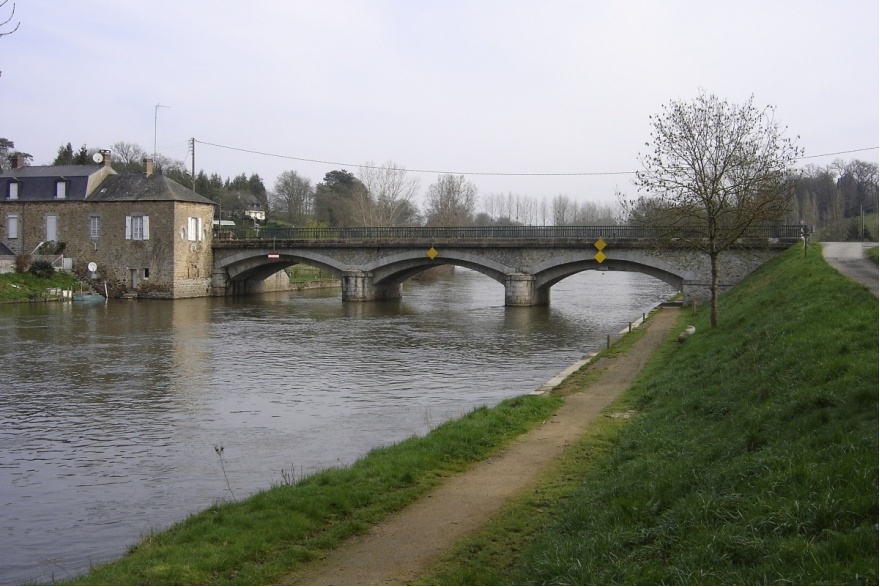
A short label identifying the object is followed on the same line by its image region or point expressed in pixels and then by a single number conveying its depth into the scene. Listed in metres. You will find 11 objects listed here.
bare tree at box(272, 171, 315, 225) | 105.88
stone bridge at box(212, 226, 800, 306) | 40.69
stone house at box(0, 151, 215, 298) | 49.50
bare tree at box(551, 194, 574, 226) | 141.07
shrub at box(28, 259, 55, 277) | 47.88
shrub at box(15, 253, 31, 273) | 48.31
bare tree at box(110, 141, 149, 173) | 91.97
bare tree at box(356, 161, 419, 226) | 80.31
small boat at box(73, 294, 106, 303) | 46.34
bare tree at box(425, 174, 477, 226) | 90.94
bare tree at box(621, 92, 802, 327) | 22.52
